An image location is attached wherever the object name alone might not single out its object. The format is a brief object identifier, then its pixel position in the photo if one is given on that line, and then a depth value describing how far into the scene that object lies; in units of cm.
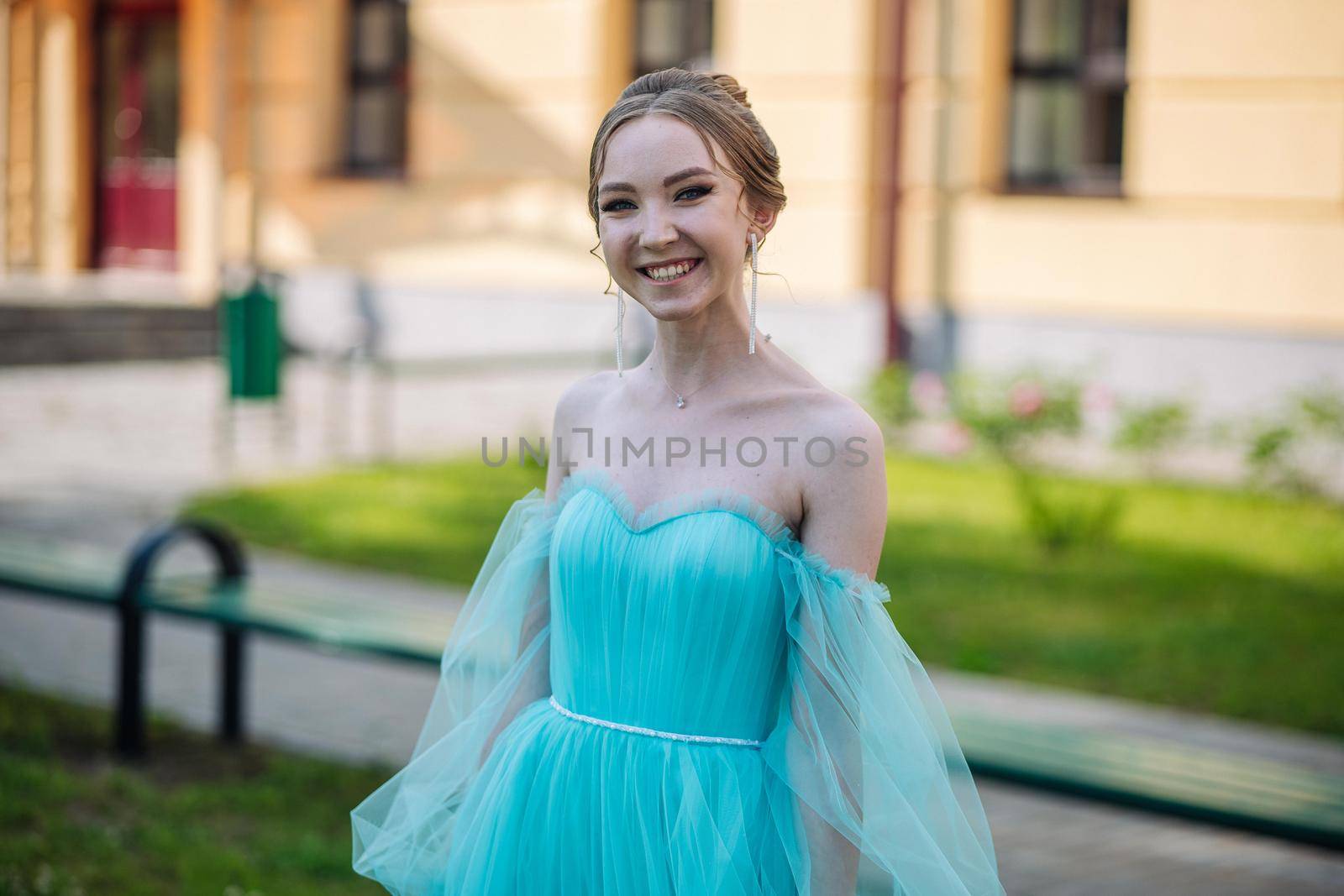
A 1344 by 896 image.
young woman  208
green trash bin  1034
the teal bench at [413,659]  353
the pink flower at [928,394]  1062
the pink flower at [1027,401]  913
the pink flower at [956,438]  970
